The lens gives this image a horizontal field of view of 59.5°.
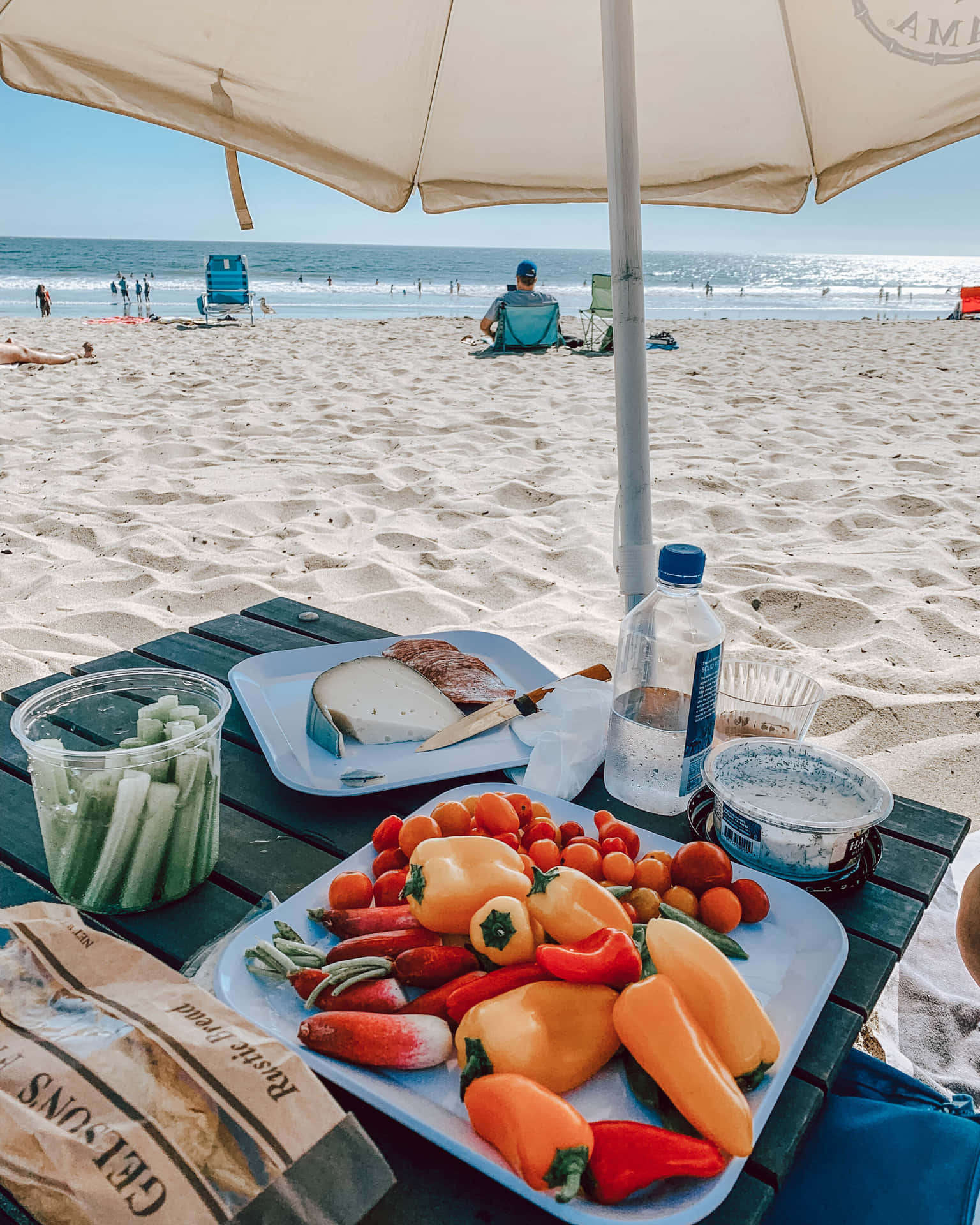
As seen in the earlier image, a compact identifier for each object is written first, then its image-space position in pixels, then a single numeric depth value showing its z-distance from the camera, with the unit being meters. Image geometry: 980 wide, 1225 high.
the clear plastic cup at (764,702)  1.41
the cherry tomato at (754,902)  1.01
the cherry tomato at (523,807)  1.16
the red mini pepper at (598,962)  0.77
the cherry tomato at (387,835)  1.13
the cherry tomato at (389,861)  1.08
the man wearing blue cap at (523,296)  11.26
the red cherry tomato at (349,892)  1.00
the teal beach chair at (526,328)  11.32
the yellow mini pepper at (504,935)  0.83
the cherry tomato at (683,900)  0.99
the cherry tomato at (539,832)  1.10
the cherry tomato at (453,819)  1.11
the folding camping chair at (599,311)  12.93
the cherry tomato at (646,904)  0.95
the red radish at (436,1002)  0.83
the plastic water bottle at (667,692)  1.23
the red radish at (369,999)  0.84
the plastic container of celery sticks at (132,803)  0.97
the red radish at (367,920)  0.92
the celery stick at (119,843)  0.98
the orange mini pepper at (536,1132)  0.67
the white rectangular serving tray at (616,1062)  0.70
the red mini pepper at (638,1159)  0.69
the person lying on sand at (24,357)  9.45
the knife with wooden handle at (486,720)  1.42
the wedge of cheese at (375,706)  1.43
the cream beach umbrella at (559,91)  1.45
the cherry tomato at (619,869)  1.00
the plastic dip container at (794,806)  1.11
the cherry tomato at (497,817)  1.11
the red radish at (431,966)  0.84
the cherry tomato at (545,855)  1.03
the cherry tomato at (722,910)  0.98
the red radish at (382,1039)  0.79
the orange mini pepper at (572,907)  0.83
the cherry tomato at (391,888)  1.01
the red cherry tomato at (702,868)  1.01
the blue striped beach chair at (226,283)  16.83
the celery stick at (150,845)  1.01
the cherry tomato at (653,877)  1.02
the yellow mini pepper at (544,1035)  0.74
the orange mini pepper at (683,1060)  0.71
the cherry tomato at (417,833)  1.08
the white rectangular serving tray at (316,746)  1.34
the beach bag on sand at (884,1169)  1.00
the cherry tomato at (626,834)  1.11
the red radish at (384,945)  0.89
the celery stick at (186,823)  1.03
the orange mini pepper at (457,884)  0.88
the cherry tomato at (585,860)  1.02
